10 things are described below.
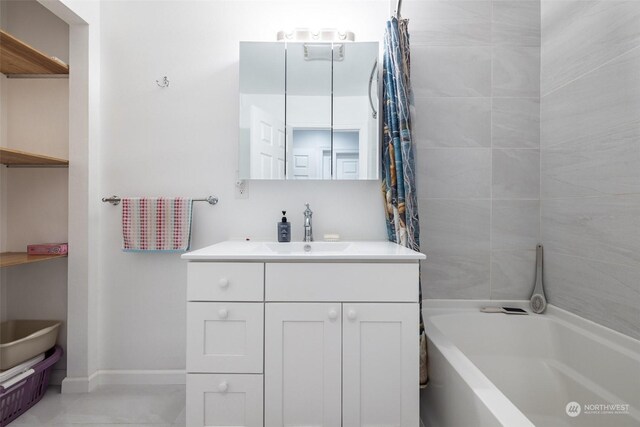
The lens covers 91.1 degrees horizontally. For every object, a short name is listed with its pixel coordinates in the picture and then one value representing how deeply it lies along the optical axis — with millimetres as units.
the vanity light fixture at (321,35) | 1710
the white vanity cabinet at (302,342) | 1241
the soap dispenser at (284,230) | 1709
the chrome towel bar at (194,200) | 1793
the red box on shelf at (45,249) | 1714
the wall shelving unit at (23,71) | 1478
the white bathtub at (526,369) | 1120
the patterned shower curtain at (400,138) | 1502
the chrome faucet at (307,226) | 1735
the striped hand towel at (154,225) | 1730
